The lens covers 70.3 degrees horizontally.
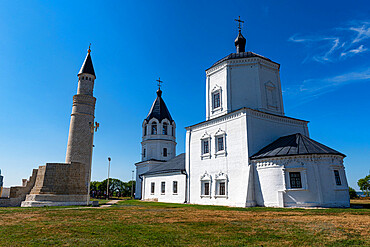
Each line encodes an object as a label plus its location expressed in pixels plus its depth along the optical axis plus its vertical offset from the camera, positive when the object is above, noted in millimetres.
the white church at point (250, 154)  17328 +2928
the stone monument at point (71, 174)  19625 +1334
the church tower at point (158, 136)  42438 +8944
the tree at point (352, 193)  31864 +67
